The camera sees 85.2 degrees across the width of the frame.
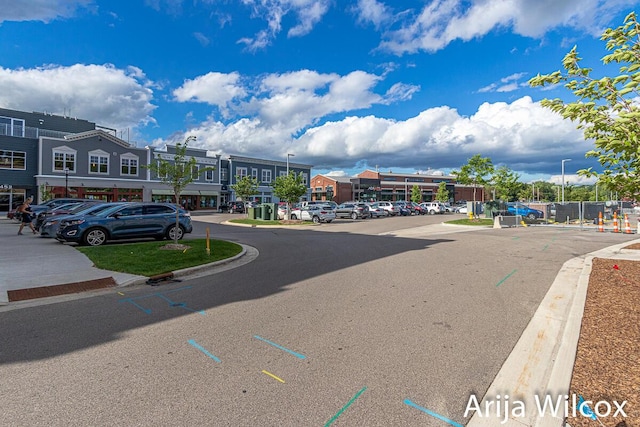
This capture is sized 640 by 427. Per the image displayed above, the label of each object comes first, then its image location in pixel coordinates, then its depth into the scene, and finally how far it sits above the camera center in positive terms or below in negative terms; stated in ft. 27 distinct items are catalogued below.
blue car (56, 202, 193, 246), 42.29 -1.93
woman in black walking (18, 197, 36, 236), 56.07 -0.99
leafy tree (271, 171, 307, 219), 102.01 +6.57
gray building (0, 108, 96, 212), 118.83 +15.44
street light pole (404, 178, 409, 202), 319.43 +20.26
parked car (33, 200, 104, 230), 59.06 -0.46
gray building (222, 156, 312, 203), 193.26 +24.05
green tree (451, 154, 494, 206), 96.22 +12.16
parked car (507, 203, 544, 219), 103.04 +0.78
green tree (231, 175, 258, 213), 148.87 +10.19
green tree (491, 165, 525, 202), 101.09 +9.53
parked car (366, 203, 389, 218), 134.62 +0.57
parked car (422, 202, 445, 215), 171.53 +2.57
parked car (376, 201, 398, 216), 143.93 +2.30
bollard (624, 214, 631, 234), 67.15 -2.57
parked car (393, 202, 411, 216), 150.12 +1.77
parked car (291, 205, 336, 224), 100.42 -0.43
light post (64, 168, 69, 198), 122.53 +9.59
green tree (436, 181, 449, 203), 289.33 +16.18
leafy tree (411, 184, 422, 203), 296.51 +16.23
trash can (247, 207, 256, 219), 107.76 -0.63
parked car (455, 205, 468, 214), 181.36 +2.00
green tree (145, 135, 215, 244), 46.57 +5.23
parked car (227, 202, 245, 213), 161.38 +1.73
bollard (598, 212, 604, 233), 71.31 -2.41
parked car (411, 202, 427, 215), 165.68 +1.54
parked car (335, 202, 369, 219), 123.13 +0.38
